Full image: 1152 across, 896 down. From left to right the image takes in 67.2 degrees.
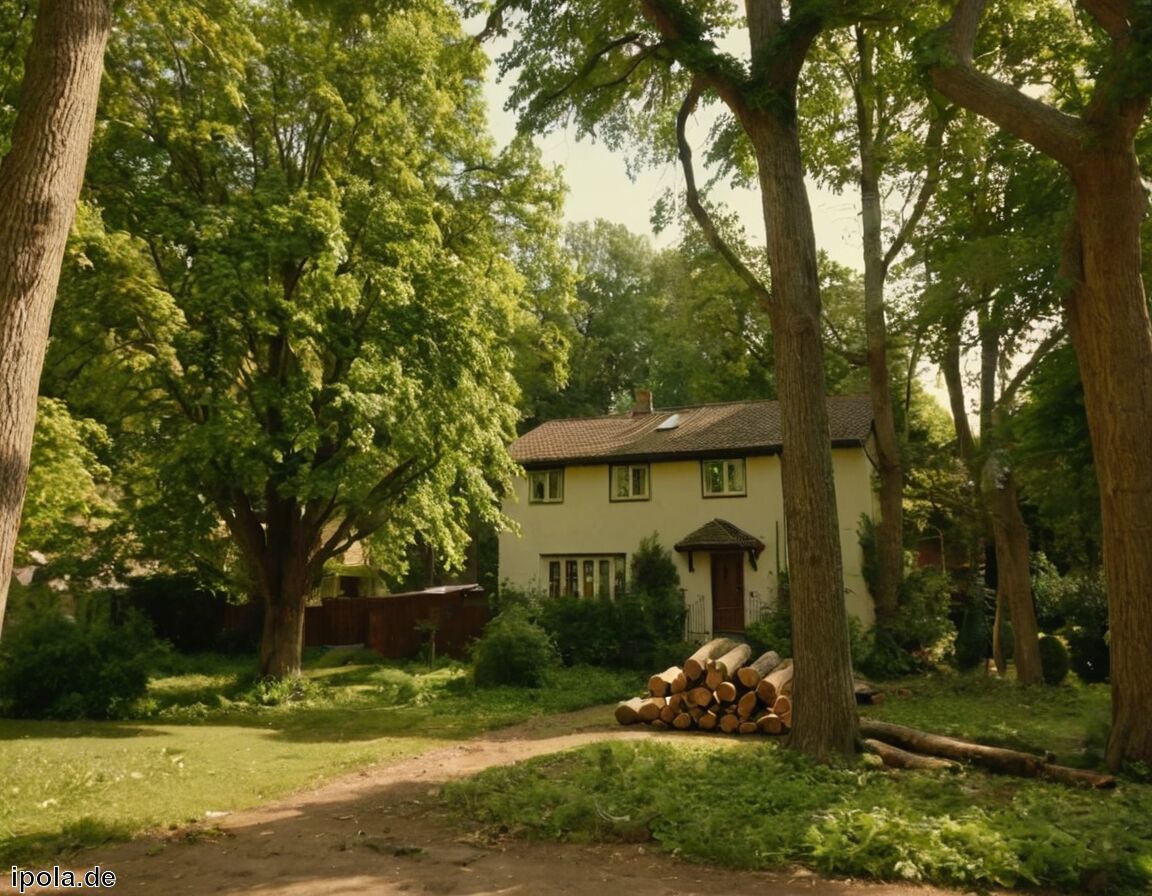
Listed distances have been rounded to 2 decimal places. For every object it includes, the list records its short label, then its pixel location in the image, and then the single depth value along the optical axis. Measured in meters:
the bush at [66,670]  16.36
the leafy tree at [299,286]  15.60
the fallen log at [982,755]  8.90
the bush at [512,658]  19.84
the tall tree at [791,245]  10.31
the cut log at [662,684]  15.09
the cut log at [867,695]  16.50
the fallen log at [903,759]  9.71
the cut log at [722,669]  14.57
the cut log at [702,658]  14.90
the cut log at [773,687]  14.02
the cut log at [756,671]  14.30
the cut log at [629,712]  14.99
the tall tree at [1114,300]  9.53
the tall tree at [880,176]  19.97
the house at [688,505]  27.11
